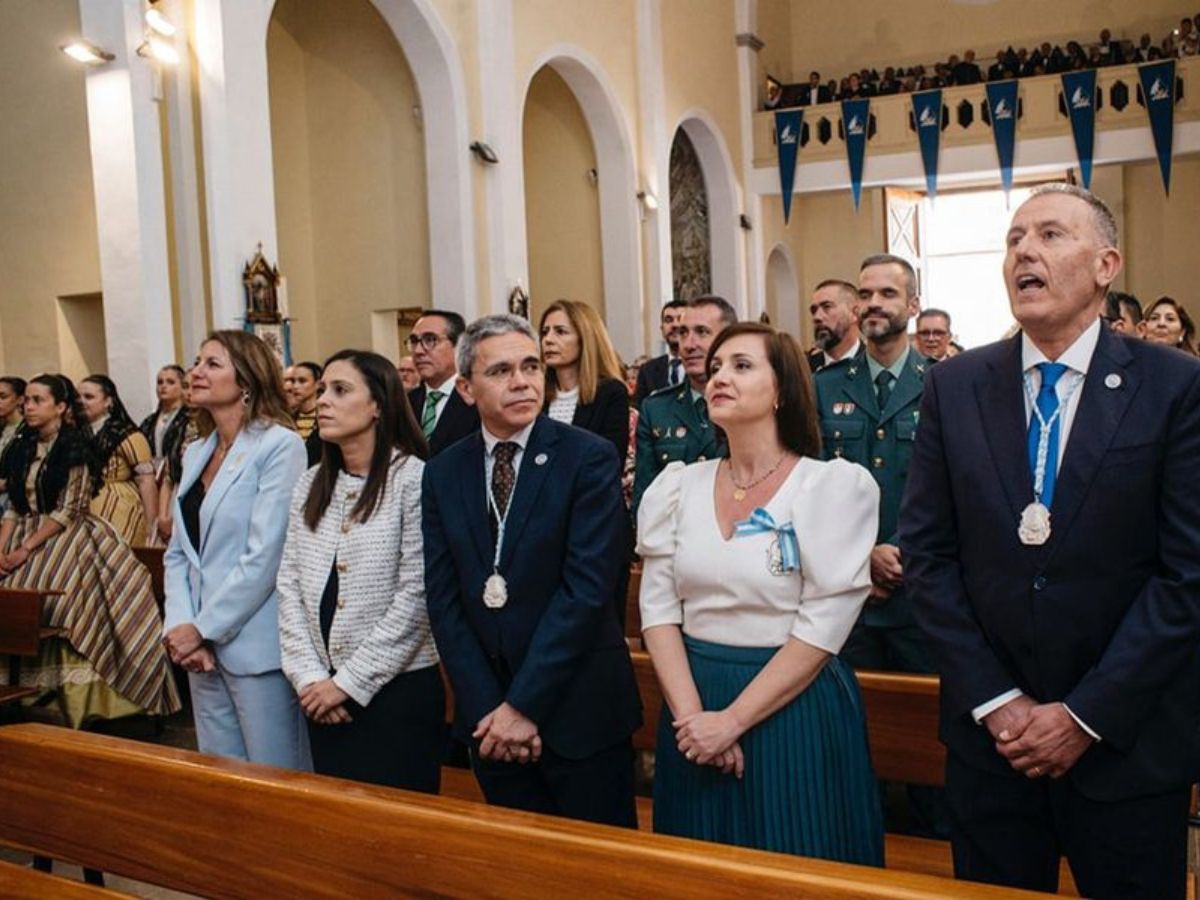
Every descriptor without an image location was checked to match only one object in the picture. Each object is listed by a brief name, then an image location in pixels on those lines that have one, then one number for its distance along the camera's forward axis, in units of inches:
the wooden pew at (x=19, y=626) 163.3
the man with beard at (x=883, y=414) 119.0
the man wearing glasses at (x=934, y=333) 217.6
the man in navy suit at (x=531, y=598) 89.7
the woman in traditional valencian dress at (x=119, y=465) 213.5
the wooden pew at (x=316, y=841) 59.3
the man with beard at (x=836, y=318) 157.6
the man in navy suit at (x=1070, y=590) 69.9
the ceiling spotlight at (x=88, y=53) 261.3
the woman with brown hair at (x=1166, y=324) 201.3
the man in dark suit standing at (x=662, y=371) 208.8
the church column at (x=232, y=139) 280.2
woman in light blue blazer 110.9
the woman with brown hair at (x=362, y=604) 99.1
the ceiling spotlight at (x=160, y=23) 268.9
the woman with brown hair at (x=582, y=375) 142.3
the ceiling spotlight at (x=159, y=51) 269.6
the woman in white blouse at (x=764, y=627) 81.0
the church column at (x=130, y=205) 269.7
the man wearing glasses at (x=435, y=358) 164.9
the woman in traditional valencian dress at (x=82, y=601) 177.3
